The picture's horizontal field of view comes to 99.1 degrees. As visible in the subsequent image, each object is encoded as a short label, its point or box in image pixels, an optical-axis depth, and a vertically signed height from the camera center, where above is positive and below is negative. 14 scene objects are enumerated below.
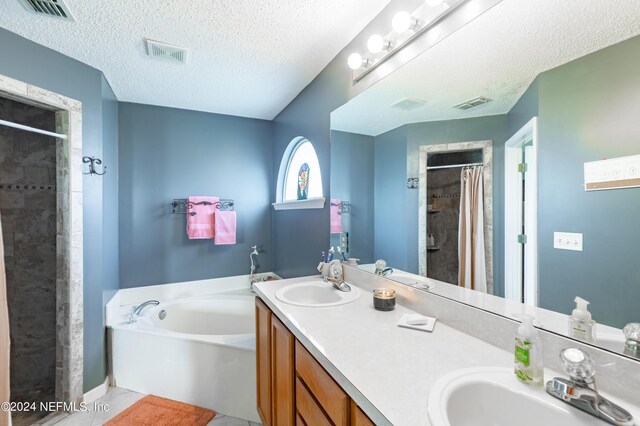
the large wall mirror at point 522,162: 0.68 +0.17
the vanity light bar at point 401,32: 1.14 +0.85
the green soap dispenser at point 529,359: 0.68 -0.38
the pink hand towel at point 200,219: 2.76 -0.06
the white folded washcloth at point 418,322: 1.04 -0.44
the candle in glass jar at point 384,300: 1.26 -0.41
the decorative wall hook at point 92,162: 1.98 +0.38
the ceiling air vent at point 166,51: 1.75 +1.08
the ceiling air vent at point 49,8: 1.38 +1.08
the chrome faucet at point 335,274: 1.69 -0.41
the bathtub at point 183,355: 1.85 -1.07
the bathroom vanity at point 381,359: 0.65 -0.45
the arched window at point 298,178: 2.46 +0.35
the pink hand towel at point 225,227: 2.83 -0.15
